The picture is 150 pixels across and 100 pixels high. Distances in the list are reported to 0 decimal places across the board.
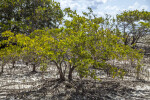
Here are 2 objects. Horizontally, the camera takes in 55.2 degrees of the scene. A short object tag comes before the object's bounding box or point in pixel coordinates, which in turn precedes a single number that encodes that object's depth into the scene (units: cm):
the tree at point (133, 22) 1916
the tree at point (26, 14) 1393
